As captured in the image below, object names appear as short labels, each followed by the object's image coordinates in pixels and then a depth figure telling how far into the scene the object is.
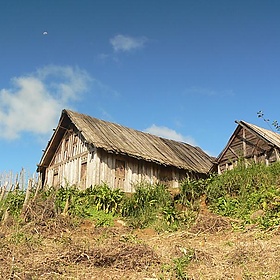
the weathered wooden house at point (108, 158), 18.39
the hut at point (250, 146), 19.20
